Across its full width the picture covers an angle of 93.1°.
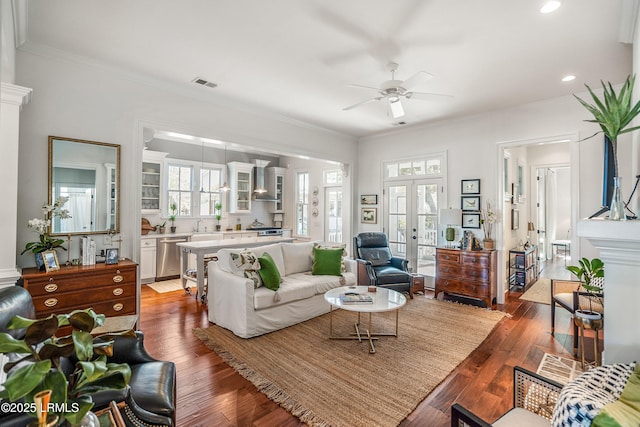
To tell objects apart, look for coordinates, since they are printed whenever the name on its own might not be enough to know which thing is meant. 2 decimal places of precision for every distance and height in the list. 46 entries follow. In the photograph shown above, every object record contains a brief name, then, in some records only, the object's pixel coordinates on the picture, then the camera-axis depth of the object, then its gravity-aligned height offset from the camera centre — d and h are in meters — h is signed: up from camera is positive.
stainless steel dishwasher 5.90 -0.84
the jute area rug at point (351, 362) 2.15 -1.32
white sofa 3.28 -0.93
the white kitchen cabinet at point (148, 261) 5.67 -0.86
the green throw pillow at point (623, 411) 0.92 -0.61
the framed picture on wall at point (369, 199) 6.23 +0.37
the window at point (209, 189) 7.07 +0.62
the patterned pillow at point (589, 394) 0.99 -0.62
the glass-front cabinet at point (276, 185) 8.27 +0.86
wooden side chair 2.78 -0.82
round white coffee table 2.99 -0.89
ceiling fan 2.80 +1.26
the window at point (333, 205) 7.25 +0.28
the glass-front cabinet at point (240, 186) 7.38 +0.75
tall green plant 1.62 +0.57
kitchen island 4.58 -0.50
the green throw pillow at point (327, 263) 4.29 -0.66
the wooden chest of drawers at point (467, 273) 4.42 -0.86
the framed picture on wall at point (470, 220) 4.89 -0.05
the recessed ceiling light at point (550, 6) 2.19 +1.56
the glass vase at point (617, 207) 1.54 +0.06
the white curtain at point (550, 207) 7.86 +0.28
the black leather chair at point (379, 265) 4.58 -0.79
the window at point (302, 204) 7.96 +0.33
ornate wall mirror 3.03 +0.34
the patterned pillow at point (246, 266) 3.47 -0.58
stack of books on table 3.14 -0.87
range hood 7.75 +0.88
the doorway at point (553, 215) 7.55 +0.06
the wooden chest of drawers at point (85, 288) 2.60 -0.68
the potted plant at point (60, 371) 0.64 -0.35
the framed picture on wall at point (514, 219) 5.52 -0.03
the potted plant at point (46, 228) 2.75 -0.12
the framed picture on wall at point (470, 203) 4.88 +0.23
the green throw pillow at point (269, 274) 3.52 -0.68
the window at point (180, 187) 6.60 +0.64
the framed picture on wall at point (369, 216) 6.24 +0.01
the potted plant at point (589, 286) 2.68 -0.62
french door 5.45 -0.06
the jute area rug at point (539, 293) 4.70 -1.26
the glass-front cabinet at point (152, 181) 6.08 +0.70
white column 2.43 +0.32
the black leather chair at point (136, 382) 1.28 -0.86
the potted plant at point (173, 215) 6.46 +0.01
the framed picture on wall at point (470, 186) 4.88 +0.50
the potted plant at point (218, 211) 7.16 +0.12
